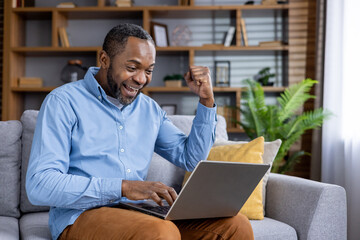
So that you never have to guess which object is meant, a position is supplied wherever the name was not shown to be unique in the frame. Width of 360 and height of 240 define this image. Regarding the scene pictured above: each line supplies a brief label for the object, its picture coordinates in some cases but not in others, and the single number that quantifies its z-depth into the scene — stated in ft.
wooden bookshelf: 14.48
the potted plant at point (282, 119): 12.82
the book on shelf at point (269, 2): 14.51
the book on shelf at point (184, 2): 14.70
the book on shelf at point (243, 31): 14.60
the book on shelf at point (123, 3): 14.64
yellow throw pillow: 6.74
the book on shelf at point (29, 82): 14.82
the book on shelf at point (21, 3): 14.79
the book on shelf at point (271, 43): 14.51
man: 4.54
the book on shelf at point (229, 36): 14.78
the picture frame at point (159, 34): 14.71
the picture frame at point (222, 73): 15.10
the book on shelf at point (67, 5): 14.73
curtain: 10.66
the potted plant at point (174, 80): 14.64
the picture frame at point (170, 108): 15.08
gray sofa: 6.28
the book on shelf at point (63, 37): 14.73
